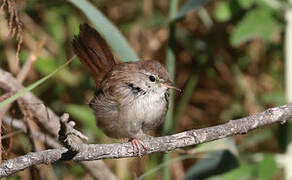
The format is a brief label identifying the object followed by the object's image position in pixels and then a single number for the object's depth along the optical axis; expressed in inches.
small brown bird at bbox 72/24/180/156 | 224.8
